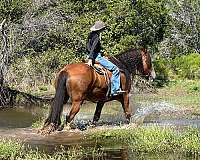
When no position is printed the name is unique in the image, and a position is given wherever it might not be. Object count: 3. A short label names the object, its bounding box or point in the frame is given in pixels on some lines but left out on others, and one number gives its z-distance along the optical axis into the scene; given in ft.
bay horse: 38.63
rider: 40.57
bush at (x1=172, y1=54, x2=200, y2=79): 93.25
